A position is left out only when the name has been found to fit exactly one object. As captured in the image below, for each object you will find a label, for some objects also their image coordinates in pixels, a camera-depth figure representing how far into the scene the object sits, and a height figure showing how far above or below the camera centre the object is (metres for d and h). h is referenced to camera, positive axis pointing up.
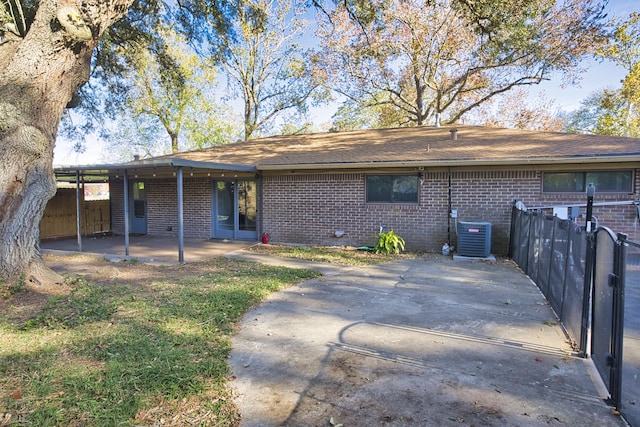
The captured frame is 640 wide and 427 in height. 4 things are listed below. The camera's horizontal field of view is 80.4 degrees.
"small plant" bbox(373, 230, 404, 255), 10.12 -1.15
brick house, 9.10 +0.49
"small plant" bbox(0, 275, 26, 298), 5.40 -1.27
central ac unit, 9.21 -0.92
